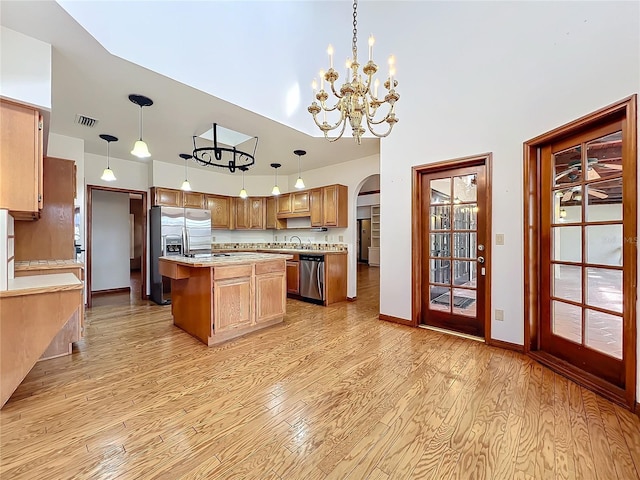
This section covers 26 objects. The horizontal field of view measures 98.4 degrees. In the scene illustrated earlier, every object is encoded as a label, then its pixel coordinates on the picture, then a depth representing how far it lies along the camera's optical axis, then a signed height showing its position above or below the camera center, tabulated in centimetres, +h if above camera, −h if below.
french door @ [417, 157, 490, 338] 313 -8
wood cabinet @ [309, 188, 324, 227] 537 +66
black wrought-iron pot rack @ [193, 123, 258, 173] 439 +150
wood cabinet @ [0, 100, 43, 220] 196 +61
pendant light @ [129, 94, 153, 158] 283 +100
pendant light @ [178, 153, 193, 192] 406 +152
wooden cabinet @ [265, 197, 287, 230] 622 +55
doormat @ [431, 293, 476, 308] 326 -74
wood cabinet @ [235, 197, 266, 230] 628 +62
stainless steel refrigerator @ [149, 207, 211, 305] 481 +8
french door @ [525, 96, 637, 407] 189 -8
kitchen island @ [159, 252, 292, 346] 294 -63
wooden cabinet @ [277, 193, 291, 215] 597 +81
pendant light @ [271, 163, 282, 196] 499 +151
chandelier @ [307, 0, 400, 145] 204 +111
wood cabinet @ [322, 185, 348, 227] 511 +65
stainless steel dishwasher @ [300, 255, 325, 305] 475 -67
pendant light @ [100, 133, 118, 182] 369 +150
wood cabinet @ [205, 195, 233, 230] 591 +68
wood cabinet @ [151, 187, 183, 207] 518 +83
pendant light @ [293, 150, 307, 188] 447 +149
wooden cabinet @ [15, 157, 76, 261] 306 +19
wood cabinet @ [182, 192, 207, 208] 552 +83
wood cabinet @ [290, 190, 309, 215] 565 +80
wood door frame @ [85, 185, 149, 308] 462 +13
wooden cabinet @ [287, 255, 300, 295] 515 -69
